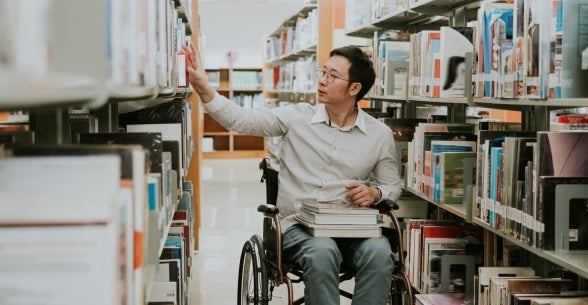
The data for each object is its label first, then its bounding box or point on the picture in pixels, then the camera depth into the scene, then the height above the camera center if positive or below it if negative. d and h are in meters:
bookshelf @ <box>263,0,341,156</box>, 5.67 +0.56
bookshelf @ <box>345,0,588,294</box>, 2.04 +0.05
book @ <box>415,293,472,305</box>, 2.85 -0.80
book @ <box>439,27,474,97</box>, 3.11 +0.24
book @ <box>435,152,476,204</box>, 3.00 -0.30
